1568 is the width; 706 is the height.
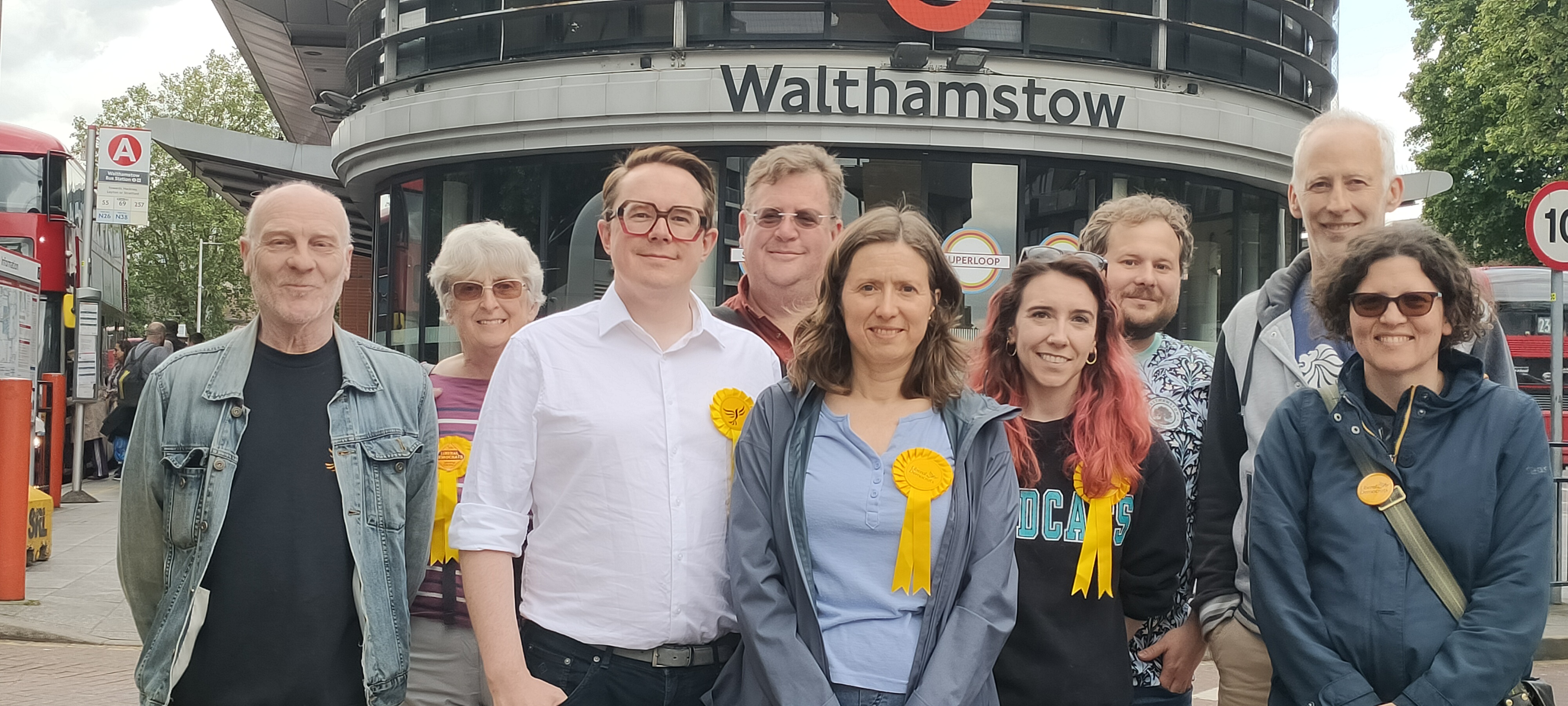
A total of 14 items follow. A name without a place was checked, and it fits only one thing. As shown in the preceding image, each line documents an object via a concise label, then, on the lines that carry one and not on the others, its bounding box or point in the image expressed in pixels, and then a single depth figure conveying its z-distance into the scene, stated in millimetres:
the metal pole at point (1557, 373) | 8766
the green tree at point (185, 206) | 53781
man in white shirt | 2645
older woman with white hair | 3346
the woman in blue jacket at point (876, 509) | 2525
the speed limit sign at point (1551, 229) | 9039
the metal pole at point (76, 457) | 13523
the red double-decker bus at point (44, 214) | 14891
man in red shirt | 3797
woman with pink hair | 2844
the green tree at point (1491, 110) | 27203
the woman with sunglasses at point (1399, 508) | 2605
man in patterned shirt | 3266
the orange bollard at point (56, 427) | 12828
